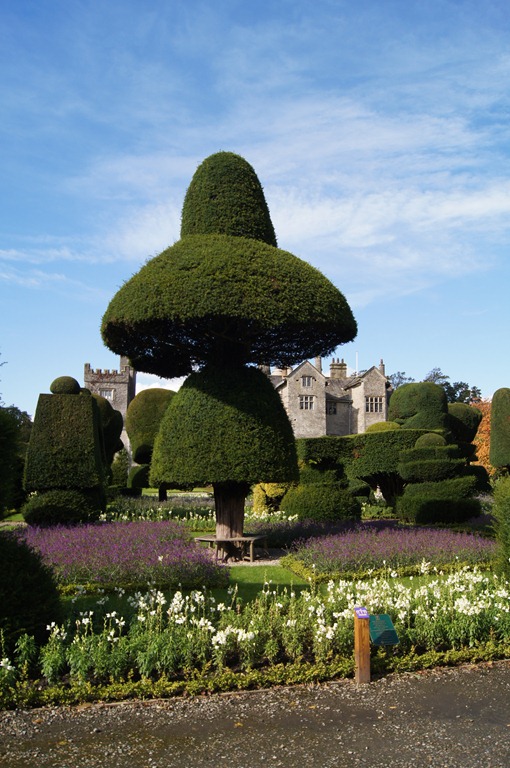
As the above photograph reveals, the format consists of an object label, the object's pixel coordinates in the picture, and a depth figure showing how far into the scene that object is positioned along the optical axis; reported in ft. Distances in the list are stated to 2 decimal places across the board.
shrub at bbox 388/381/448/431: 90.79
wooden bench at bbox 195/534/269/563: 40.85
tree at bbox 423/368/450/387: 253.44
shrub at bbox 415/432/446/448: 66.74
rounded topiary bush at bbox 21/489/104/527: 52.01
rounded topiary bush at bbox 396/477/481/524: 59.82
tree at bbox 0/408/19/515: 20.99
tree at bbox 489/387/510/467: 77.10
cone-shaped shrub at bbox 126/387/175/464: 96.68
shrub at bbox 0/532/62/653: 19.33
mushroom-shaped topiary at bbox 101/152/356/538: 37.04
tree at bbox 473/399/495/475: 124.06
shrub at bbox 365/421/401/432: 98.83
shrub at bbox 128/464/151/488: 94.99
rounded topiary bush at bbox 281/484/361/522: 49.55
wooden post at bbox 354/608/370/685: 19.29
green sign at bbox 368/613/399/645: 20.27
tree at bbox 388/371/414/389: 266.98
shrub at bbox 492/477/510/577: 27.48
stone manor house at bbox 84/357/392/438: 161.48
